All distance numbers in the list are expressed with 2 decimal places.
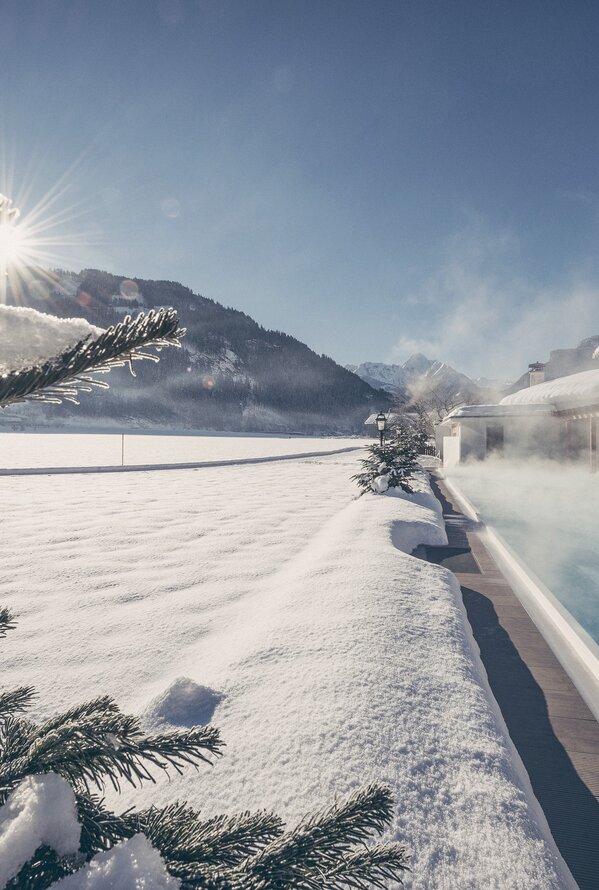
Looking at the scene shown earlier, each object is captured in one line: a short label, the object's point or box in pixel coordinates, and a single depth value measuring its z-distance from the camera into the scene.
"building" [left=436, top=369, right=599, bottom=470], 14.38
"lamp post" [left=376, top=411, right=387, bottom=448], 13.26
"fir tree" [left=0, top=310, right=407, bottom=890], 0.65
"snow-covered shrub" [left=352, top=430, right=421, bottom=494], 7.88
